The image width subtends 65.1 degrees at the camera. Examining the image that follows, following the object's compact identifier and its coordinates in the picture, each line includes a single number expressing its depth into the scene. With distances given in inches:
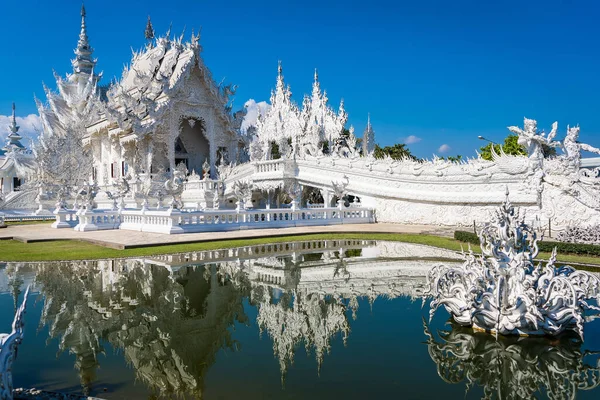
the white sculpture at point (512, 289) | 192.5
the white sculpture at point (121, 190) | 844.4
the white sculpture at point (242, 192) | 759.7
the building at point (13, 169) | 1660.9
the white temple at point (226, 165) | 620.4
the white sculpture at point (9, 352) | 128.5
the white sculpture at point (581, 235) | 463.2
